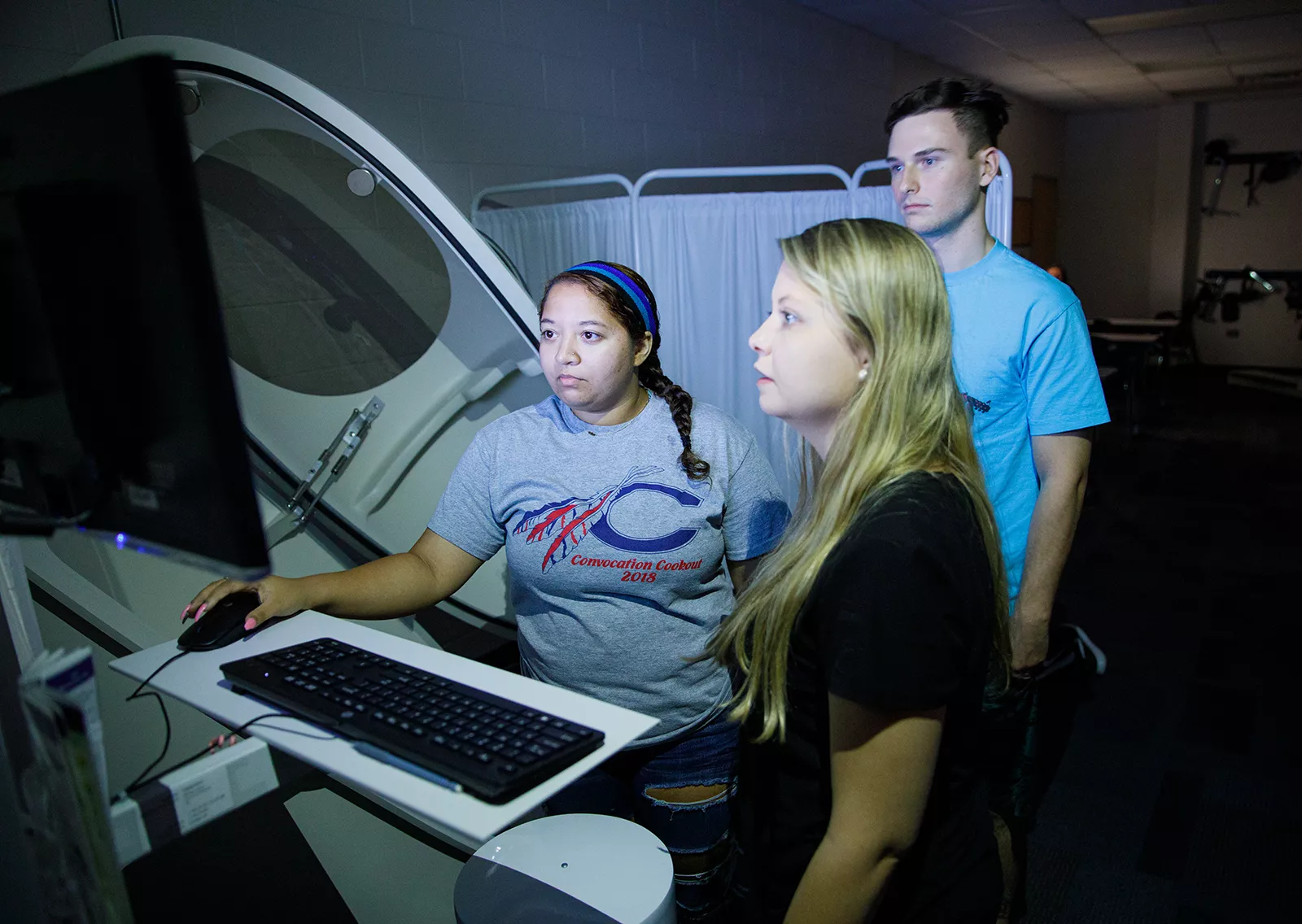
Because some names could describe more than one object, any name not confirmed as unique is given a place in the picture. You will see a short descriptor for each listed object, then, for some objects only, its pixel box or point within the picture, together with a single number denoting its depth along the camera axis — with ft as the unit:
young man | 5.29
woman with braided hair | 4.38
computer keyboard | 2.52
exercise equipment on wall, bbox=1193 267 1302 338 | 29.04
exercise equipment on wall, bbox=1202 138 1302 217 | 29.43
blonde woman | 2.66
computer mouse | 3.60
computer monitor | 1.91
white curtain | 8.20
